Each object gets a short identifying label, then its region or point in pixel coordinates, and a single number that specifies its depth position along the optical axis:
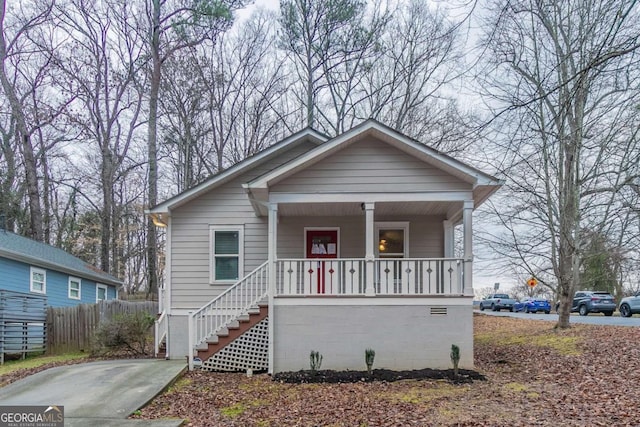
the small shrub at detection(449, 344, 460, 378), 9.05
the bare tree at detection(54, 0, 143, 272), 23.08
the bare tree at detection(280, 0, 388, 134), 21.22
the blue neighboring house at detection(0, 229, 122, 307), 15.95
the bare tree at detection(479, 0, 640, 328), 11.58
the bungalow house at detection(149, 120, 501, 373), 9.66
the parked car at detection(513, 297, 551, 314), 32.09
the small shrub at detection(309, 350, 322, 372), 9.39
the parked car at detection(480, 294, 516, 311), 36.68
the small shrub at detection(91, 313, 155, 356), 12.48
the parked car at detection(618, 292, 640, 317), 21.34
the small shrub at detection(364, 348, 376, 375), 9.14
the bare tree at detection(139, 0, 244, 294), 21.39
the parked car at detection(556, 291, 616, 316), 23.69
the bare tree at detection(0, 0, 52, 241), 22.14
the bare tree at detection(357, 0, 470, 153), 20.88
